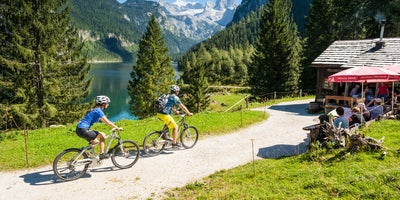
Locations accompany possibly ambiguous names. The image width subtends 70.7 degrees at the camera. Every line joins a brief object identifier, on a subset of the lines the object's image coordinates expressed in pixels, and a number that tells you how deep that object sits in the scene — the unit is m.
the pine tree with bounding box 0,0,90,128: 21.84
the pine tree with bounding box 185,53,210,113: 46.16
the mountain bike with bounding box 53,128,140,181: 9.25
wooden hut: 21.09
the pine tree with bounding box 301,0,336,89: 42.49
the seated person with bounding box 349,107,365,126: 13.29
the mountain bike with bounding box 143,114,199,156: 11.55
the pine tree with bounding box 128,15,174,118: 35.12
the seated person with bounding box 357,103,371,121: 13.63
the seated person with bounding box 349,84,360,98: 17.69
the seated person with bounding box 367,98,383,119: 14.20
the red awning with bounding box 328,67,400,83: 14.03
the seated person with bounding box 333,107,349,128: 10.70
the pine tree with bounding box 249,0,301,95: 41.59
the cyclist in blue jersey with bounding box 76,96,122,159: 9.15
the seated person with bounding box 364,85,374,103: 16.39
